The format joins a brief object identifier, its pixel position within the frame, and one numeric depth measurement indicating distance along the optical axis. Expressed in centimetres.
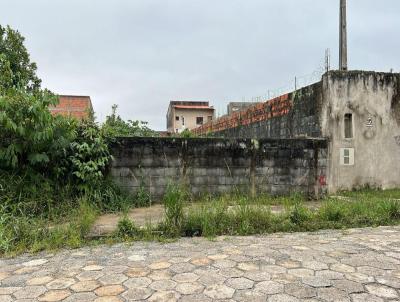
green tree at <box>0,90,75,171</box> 540
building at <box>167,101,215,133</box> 4031
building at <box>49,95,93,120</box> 2902
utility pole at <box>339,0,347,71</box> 1124
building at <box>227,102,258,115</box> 2473
